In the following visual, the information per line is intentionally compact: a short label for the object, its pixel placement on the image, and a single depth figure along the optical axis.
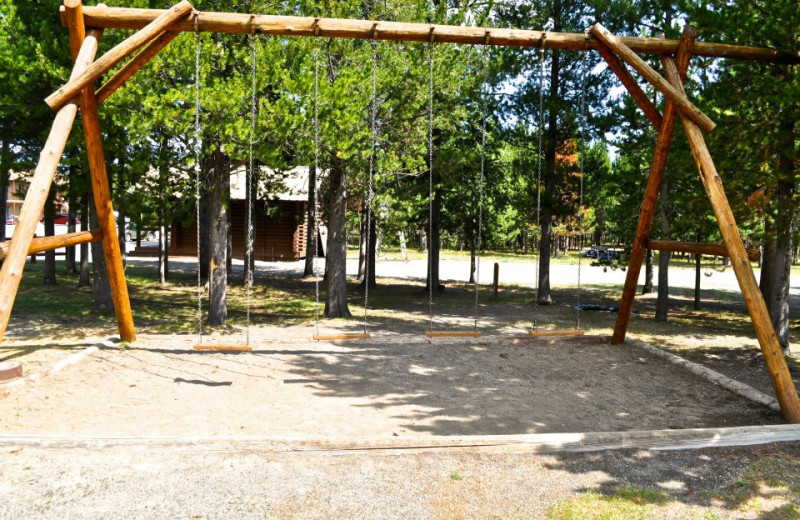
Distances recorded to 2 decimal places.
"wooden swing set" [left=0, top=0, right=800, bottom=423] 5.80
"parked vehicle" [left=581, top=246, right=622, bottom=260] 36.97
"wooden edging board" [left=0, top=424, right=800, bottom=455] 4.62
